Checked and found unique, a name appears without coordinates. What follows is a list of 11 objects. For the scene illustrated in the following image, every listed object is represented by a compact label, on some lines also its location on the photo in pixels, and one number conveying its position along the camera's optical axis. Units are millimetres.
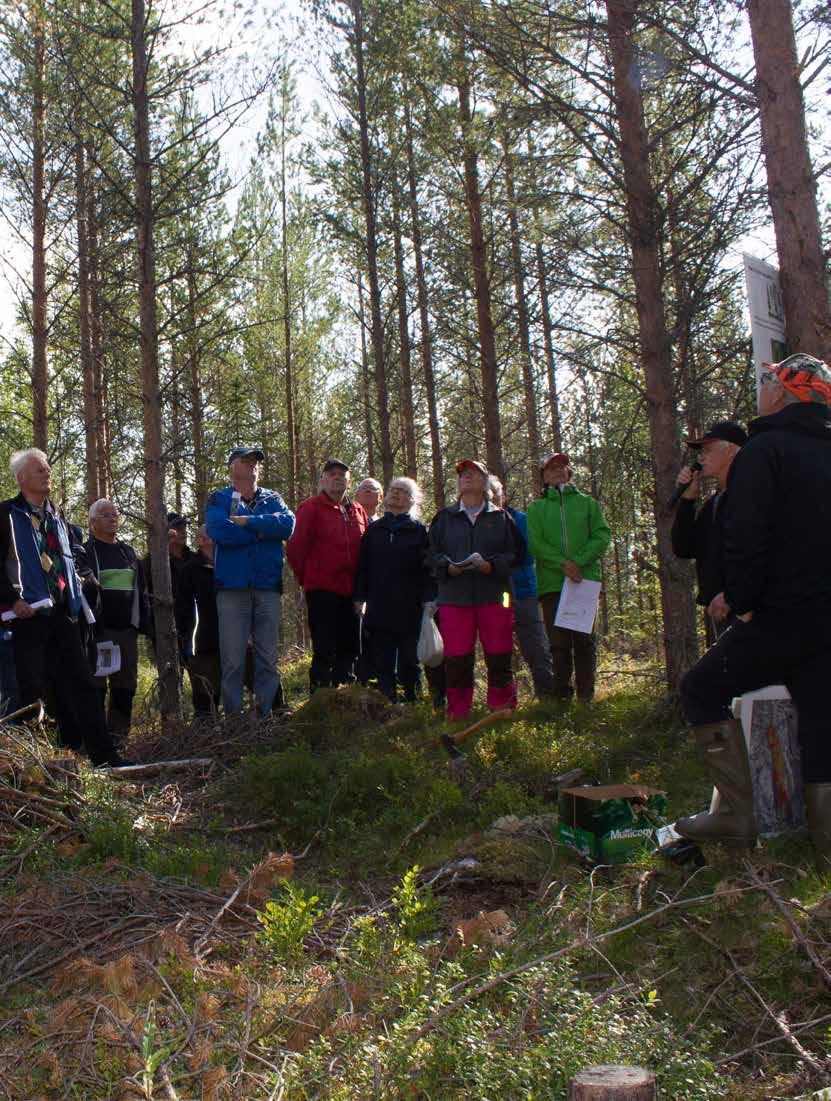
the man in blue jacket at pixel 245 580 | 7723
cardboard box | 4539
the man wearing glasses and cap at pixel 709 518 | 5637
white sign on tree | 5285
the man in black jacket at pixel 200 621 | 8727
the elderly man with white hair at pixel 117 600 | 7961
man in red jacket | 8180
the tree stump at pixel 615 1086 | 2299
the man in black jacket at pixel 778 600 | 4066
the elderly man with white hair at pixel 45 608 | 6164
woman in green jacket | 7953
